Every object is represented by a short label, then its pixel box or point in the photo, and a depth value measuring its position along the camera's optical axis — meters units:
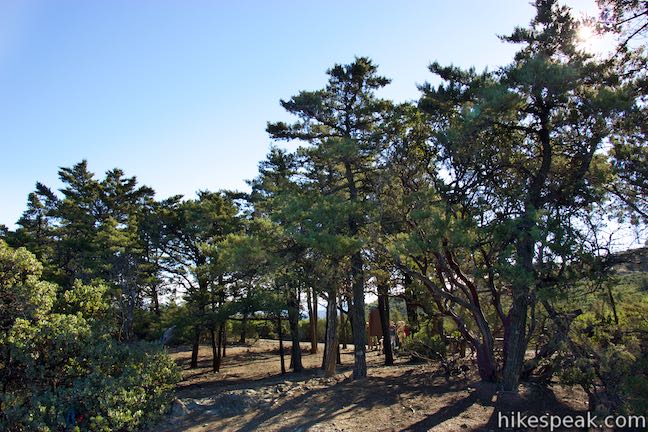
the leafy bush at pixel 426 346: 13.55
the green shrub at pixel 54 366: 7.64
